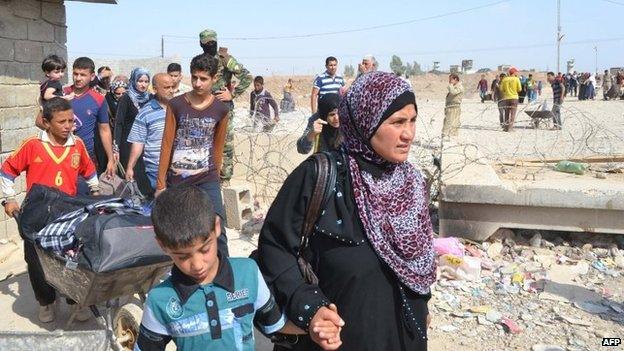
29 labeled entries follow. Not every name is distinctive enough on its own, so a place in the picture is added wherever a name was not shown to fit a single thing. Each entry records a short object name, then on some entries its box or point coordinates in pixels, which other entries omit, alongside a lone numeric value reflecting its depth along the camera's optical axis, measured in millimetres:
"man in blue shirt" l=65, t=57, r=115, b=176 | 5289
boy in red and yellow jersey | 4023
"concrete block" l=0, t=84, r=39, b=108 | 6250
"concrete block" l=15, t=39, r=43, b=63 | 6367
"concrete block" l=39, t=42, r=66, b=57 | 6769
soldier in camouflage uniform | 6180
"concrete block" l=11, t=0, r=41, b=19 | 6297
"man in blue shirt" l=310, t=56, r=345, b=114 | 8477
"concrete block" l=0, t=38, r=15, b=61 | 6172
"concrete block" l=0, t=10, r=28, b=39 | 6160
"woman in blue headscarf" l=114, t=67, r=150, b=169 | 6473
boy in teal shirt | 1823
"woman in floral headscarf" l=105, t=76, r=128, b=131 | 7645
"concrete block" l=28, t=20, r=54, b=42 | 6535
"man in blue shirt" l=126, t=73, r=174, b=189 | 4723
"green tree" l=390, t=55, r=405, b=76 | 91250
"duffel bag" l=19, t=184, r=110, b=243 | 3514
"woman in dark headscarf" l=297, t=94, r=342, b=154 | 4402
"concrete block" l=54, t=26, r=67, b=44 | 6902
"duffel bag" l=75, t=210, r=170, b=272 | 3092
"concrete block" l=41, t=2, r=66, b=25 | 6691
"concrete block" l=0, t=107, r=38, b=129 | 6271
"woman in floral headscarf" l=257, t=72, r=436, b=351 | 1960
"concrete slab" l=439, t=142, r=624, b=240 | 5652
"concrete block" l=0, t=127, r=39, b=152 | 6303
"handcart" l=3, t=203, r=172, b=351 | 3203
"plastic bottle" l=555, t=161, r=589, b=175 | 6816
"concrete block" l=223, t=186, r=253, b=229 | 6449
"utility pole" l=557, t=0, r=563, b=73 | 48638
